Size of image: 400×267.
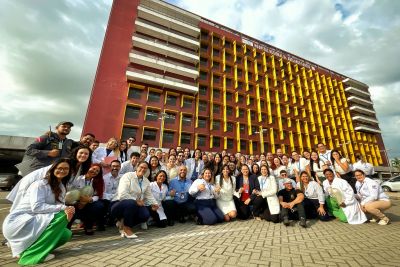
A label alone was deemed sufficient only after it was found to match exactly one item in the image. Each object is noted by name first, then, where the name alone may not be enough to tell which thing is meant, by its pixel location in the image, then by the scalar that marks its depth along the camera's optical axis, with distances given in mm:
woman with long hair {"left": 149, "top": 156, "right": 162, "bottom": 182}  5866
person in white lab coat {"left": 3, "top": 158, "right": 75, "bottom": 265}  2645
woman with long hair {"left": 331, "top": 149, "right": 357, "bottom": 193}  6406
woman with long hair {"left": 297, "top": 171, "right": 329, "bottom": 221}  5778
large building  21844
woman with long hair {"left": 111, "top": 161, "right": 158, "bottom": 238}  4066
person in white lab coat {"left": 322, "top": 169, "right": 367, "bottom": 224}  5355
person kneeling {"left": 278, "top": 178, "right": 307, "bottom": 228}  5100
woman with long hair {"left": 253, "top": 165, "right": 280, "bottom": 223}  5543
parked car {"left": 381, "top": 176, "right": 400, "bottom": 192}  16828
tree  66300
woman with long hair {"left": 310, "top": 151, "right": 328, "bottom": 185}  6680
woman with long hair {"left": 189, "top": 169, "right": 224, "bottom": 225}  5215
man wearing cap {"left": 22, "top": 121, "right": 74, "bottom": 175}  3896
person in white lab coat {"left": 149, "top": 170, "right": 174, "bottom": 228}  4906
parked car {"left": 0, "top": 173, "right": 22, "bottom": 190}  15625
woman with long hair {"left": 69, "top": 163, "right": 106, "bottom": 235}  4070
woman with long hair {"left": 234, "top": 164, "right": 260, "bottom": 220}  5930
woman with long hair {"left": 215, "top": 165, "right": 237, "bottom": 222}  5676
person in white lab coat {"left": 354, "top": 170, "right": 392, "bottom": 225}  5285
